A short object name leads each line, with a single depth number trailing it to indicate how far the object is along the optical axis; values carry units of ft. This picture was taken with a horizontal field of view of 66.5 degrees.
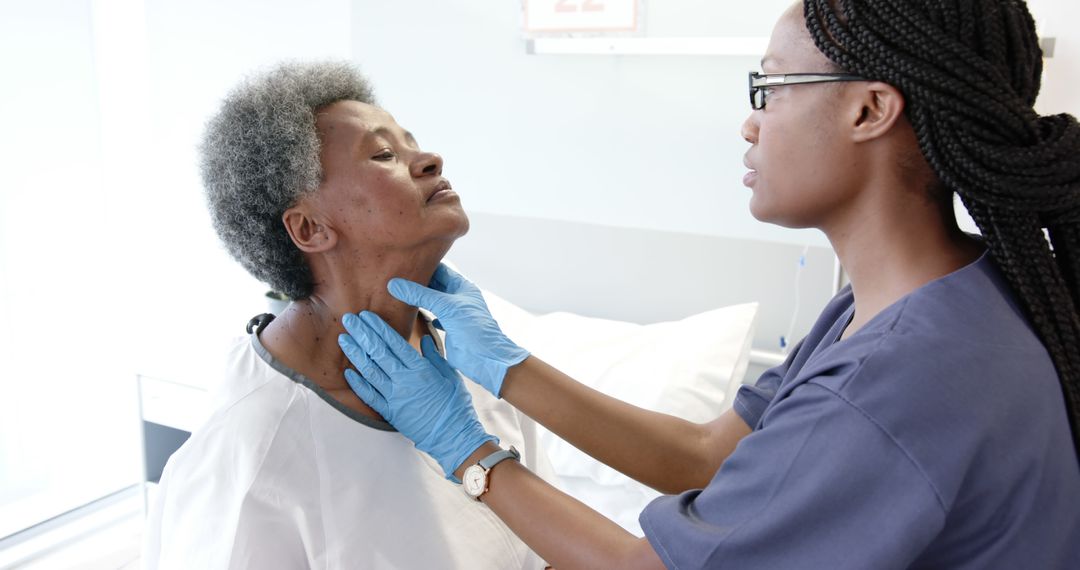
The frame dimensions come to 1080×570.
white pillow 5.98
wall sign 6.56
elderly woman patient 3.53
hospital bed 6.11
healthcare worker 2.55
